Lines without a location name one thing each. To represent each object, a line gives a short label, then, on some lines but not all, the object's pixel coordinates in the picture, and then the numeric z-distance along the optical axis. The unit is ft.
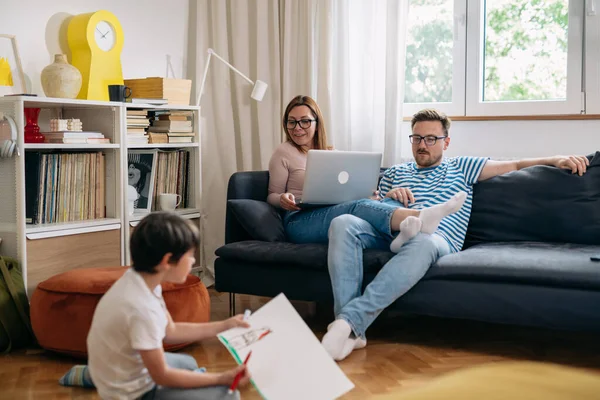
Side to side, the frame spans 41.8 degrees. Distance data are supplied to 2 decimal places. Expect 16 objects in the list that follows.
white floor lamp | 14.74
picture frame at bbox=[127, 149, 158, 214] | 13.73
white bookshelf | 11.32
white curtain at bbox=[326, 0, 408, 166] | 14.46
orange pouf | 10.19
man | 10.48
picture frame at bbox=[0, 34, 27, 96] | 12.10
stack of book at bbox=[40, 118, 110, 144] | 12.03
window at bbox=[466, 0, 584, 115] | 13.67
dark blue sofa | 9.93
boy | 6.26
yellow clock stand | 13.03
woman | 10.96
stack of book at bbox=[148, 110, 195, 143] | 13.87
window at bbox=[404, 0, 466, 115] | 14.70
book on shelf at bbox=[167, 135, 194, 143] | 13.97
